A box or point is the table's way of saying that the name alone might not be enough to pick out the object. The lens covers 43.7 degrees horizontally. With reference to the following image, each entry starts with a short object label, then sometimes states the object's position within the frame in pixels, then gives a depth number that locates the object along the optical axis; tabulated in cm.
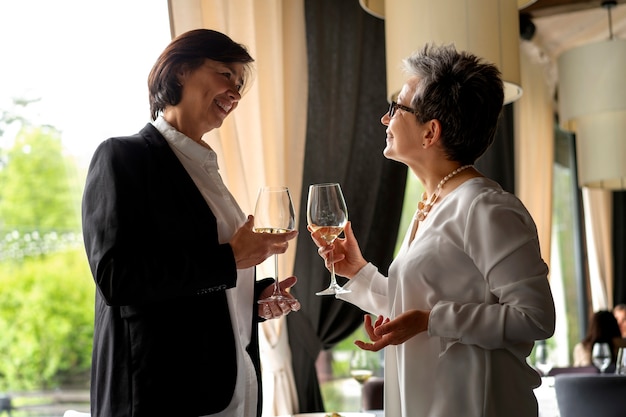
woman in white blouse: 182
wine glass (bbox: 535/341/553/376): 469
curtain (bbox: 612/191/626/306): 1022
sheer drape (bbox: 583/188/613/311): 988
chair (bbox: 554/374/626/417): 389
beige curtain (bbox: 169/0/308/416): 395
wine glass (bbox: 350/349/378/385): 369
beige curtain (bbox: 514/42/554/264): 745
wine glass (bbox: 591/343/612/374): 503
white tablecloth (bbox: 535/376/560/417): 376
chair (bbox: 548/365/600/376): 567
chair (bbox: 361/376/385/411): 448
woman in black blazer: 175
